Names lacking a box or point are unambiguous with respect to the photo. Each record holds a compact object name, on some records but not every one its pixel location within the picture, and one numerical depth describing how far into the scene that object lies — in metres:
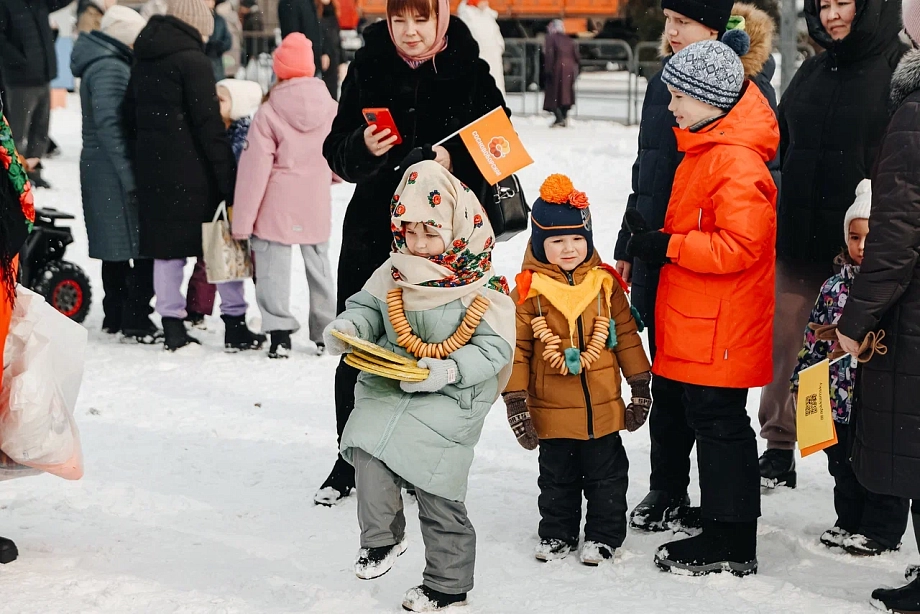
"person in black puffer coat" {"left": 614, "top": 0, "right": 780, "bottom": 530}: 8.10
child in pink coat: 12.94
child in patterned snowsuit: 7.47
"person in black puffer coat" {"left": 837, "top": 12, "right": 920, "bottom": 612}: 6.26
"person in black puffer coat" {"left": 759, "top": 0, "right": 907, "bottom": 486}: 8.25
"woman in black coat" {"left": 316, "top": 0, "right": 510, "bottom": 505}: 8.04
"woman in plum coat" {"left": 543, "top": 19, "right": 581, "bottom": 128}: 31.07
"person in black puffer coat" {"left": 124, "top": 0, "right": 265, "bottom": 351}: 12.91
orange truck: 42.44
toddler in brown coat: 7.47
